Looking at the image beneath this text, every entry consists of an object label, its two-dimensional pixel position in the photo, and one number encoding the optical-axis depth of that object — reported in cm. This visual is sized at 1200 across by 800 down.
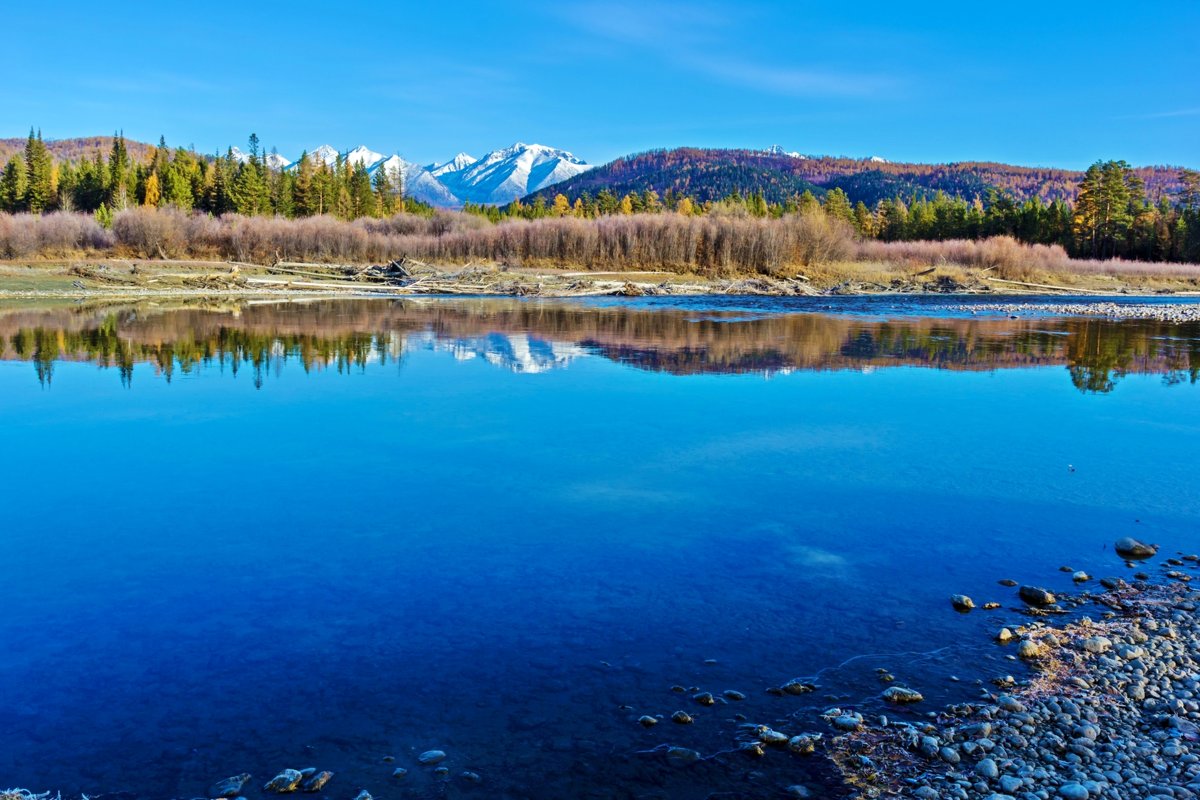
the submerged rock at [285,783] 364
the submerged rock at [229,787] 362
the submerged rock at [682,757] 391
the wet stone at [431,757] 386
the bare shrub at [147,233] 4966
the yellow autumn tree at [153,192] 7581
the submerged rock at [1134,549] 661
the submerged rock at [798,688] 452
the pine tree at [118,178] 7181
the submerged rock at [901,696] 444
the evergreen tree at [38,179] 7375
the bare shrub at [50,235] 4238
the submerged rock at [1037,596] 570
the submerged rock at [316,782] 366
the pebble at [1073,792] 360
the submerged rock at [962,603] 559
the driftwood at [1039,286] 4891
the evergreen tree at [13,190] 7338
